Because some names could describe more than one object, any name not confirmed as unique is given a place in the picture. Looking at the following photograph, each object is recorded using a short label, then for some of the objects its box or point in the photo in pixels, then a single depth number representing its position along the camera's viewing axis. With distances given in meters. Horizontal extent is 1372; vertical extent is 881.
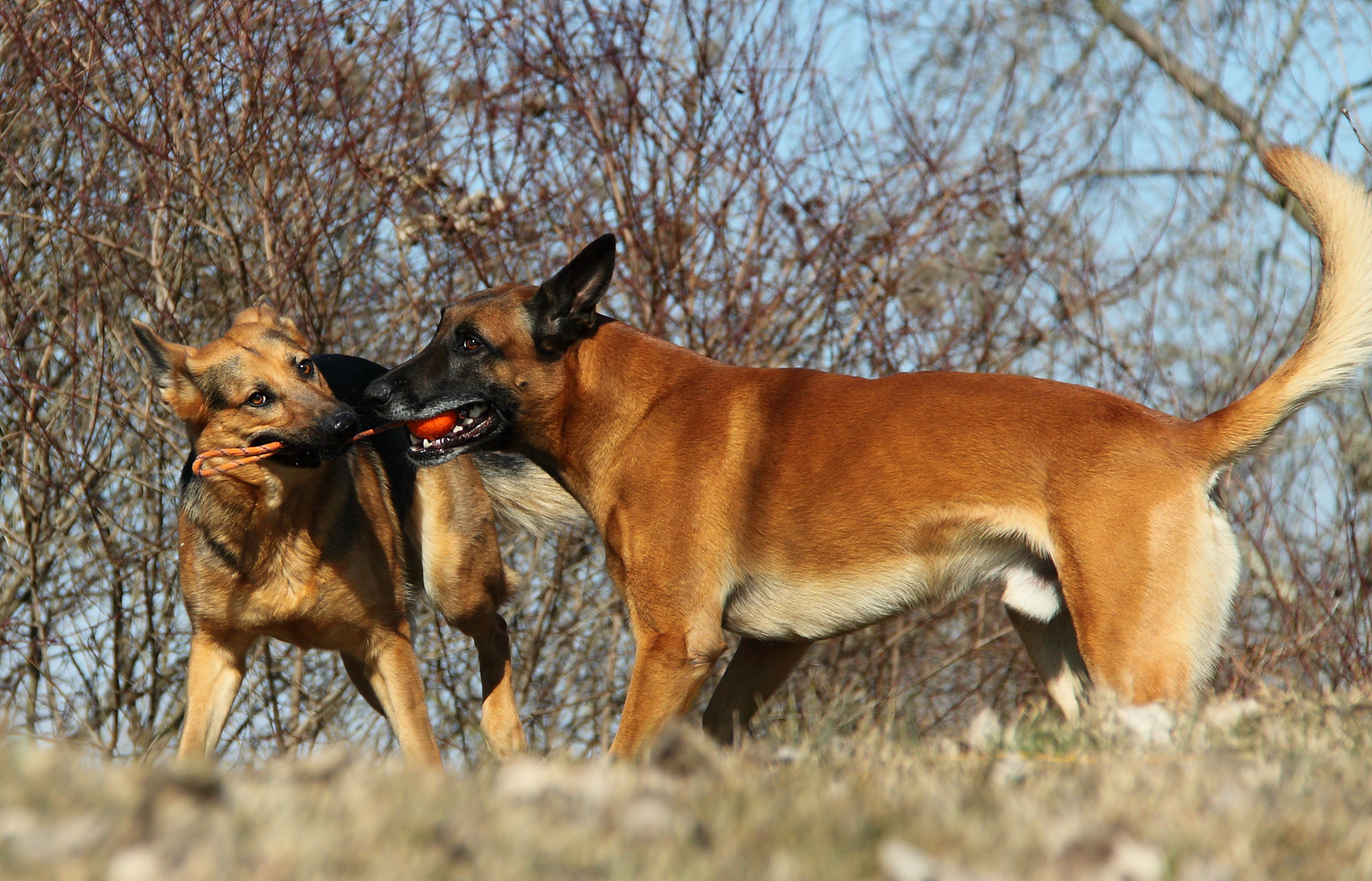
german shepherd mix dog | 10.17
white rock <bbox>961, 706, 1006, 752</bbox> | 6.51
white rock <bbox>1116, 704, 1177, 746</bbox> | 6.24
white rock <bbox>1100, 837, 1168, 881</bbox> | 3.57
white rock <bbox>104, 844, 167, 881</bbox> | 3.18
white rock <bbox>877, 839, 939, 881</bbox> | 3.48
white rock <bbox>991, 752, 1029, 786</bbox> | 5.16
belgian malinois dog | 8.00
